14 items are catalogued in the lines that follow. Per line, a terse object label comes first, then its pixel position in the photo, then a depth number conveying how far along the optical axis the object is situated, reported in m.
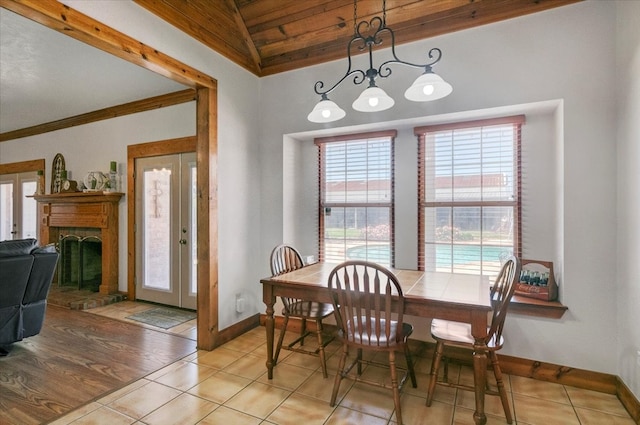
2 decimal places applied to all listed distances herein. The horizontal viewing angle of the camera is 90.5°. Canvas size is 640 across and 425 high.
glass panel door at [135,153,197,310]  4.05
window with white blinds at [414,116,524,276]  2.67
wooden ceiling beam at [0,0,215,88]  1.75
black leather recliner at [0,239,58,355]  2.71
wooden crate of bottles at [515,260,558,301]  2.41
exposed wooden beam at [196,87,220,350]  2.88
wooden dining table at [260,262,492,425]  1.79
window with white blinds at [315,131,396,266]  3.16
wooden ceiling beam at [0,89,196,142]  4.04
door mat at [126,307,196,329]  3.60
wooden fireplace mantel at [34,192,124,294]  4.49
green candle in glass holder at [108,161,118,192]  4.53
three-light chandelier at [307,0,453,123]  1.85
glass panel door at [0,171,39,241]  5.79
